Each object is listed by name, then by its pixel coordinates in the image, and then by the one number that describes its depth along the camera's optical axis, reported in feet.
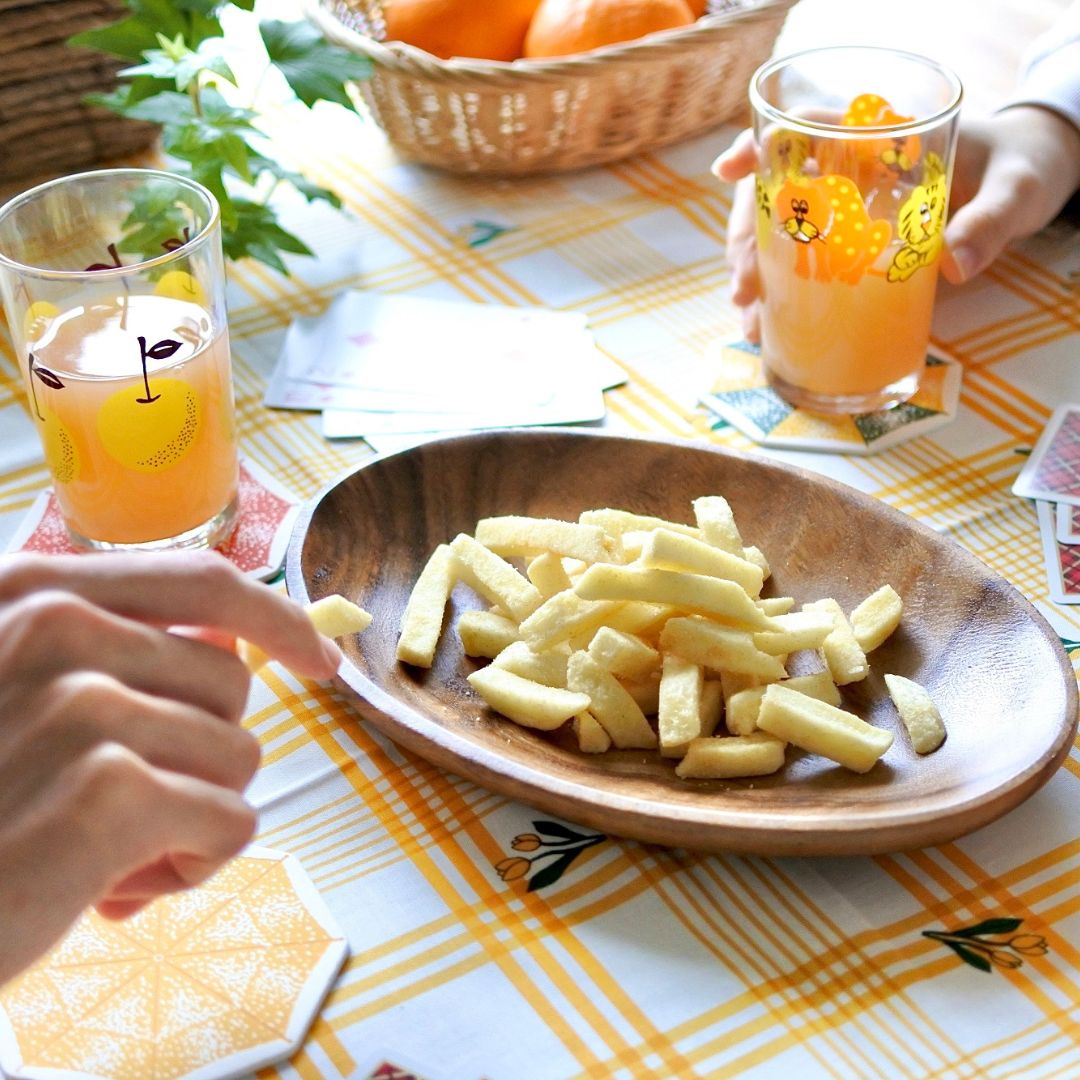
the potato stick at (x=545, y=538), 3.14
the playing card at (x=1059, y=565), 3.51
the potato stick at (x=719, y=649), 2.86
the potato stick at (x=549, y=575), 3.16
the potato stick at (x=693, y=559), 2.94
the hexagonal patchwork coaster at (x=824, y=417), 4.10
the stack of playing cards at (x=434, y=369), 4.26
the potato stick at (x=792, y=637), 2.94
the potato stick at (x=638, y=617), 2.99
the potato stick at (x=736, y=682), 2.92
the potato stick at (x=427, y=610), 3.14
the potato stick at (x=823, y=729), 2.75
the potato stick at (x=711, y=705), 2.91
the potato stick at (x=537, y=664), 2.98
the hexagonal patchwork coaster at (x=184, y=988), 2.39
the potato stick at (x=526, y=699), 2.86
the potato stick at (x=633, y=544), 3.18
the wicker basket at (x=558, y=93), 4.84
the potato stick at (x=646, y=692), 2.98
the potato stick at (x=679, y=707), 2.77
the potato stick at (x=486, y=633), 3.13
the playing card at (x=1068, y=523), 3.70
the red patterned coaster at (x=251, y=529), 3.72
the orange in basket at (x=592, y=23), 4.99
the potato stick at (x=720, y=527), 3.24
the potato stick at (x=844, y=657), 3.01
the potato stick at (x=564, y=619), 2.98
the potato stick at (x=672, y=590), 2.90
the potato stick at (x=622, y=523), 3.28
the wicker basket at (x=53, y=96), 5.01
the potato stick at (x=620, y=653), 2.89
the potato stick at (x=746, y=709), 2.84
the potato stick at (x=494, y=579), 3.12
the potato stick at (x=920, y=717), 2.89
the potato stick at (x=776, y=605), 3.13
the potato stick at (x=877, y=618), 3.13
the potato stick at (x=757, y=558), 3.35
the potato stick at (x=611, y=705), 2.89
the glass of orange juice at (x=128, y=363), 3.34
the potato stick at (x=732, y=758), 2.78
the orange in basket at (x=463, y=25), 5.10
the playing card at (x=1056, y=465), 3.87
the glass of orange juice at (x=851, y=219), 3.86
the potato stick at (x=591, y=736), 2.90
